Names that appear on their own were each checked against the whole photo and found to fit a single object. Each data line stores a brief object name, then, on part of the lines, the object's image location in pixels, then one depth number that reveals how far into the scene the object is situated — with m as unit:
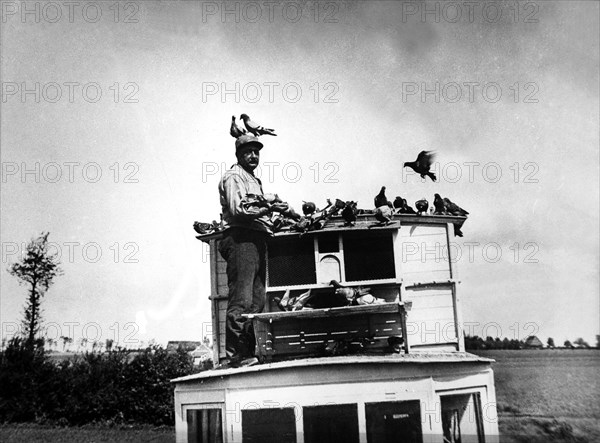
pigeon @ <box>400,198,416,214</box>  8.26
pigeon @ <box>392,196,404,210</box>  8.29
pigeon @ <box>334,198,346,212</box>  7.82
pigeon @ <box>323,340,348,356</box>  6.98
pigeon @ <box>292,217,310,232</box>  7.75
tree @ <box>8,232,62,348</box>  10.81
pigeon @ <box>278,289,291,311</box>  7.42
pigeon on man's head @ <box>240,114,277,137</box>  7.96
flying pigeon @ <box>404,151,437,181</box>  8.35
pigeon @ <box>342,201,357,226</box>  7.71
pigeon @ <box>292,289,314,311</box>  7.34
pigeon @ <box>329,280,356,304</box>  7.32
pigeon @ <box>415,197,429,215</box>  8.28
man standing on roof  7.23
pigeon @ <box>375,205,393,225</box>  7.82
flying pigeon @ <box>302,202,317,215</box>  7.80
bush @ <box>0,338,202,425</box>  15.15
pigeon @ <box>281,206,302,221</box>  7.77
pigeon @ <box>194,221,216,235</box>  8.63
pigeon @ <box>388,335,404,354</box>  7.14
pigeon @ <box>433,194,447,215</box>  8.38
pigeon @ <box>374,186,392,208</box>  8.12
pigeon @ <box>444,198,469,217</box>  8.38
